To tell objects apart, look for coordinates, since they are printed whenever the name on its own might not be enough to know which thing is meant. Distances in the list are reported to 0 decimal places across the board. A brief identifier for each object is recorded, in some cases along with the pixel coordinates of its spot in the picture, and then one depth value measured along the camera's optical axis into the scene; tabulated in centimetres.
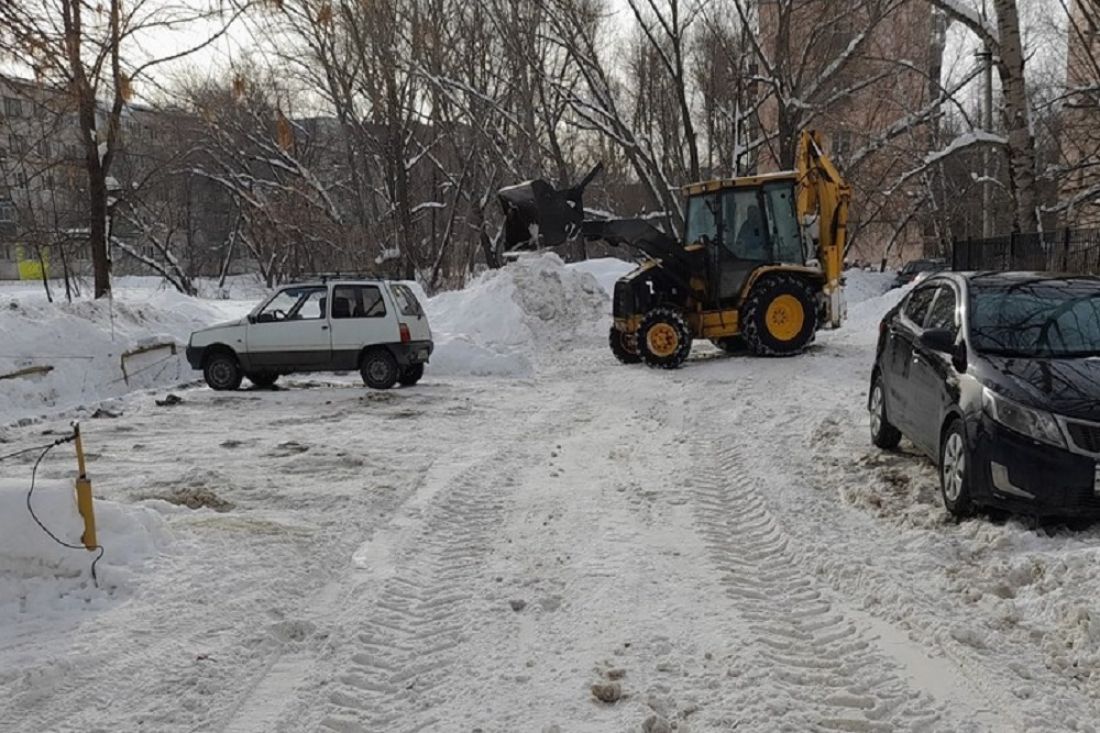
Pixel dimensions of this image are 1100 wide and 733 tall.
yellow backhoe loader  1454
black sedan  509
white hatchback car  1372
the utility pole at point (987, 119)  2521
